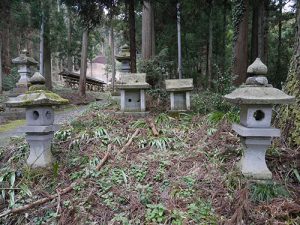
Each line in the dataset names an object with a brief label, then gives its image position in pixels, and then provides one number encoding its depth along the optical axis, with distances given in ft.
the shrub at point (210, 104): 15.85
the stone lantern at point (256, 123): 8.77
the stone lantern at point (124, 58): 25.62
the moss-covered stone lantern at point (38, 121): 10.00
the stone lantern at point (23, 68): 24.78
